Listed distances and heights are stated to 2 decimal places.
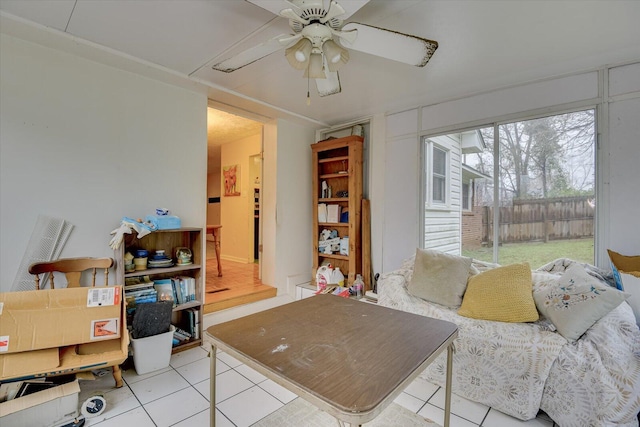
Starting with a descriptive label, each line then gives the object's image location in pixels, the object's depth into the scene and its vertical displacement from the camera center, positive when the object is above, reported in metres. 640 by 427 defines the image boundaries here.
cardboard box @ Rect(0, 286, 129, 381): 1.79 -0.96
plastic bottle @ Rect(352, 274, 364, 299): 3.57 -0.94
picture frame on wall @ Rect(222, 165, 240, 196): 5.86 +0.69
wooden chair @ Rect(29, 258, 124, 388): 2.11 -0.44
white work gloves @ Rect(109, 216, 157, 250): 2.34 -0.15
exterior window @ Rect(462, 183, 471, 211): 3.26 +0.17
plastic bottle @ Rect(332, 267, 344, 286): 3.79 -0.88
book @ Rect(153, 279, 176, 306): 2.65 -0.73
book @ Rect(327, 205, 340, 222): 4.01 -0.02
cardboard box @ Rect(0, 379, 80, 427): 1.58 -1.12
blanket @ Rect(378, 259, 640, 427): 1.56 -0.97
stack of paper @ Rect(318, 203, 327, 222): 4.13 +0.00
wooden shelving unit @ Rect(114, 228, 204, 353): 2.67 -0.41
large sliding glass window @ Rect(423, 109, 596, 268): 2.54 +0.21
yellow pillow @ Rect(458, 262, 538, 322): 2.07 -0.65
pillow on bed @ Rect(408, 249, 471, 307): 2.44 -0.59
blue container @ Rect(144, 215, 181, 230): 2.58 -0.08
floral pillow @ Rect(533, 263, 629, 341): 1.78 -0.59
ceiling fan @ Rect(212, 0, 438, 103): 1.35 +0.94
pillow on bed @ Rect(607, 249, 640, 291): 2.12 -0.40
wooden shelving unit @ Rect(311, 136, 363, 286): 3.76 +0.30
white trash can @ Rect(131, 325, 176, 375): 2.26 -1.14
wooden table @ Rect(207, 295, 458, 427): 0.89 -0.57
